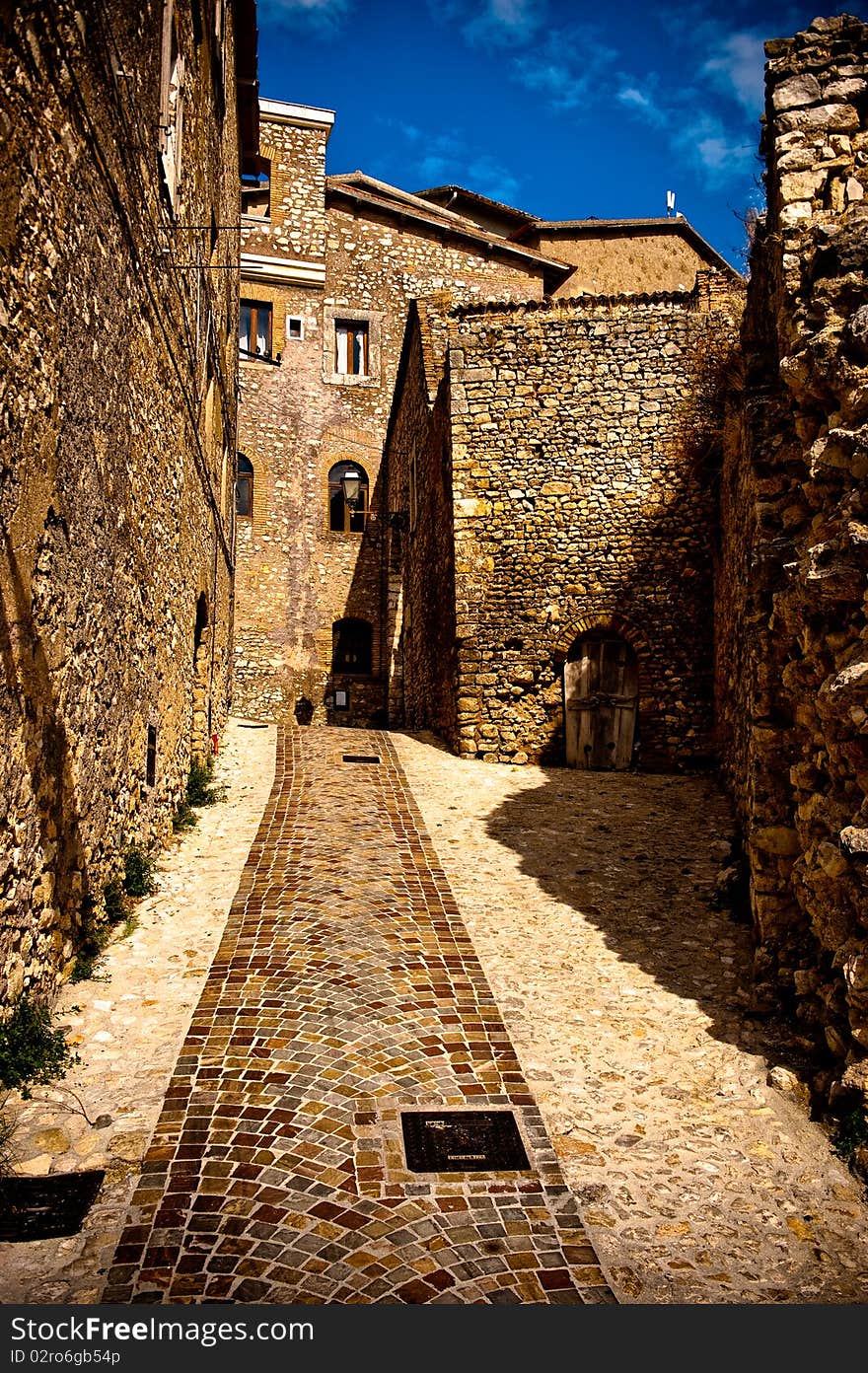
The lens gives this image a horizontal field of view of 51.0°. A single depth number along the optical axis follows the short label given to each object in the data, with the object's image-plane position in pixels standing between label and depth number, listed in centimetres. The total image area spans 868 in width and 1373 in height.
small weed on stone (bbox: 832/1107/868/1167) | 384
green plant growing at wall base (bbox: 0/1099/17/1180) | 346
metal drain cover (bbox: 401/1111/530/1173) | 374
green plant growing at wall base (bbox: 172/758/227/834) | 839
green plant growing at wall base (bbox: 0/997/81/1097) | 393
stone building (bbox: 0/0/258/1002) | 398
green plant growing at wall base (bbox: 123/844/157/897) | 634
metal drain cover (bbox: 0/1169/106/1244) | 315
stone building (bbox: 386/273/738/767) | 1156
